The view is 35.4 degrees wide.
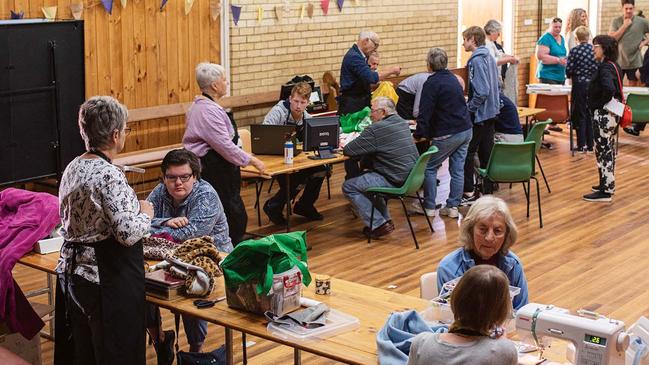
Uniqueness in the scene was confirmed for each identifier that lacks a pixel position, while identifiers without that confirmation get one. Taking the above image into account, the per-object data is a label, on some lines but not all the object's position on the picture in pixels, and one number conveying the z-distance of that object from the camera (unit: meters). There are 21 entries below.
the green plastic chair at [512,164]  9.19
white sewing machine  3.70
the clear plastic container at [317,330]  4.32
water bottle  8.41
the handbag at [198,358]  5.34
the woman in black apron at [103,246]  4.46
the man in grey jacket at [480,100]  9.98
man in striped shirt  8.59
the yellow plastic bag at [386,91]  11.12
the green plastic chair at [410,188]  8.58
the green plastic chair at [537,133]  9.83
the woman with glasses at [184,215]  5.60
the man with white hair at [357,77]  10.42
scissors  4.72
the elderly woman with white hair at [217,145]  7.43
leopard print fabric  5.04
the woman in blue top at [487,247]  4.75
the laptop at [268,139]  8.71
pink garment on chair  5.32
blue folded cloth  3.96
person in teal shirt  14.10
